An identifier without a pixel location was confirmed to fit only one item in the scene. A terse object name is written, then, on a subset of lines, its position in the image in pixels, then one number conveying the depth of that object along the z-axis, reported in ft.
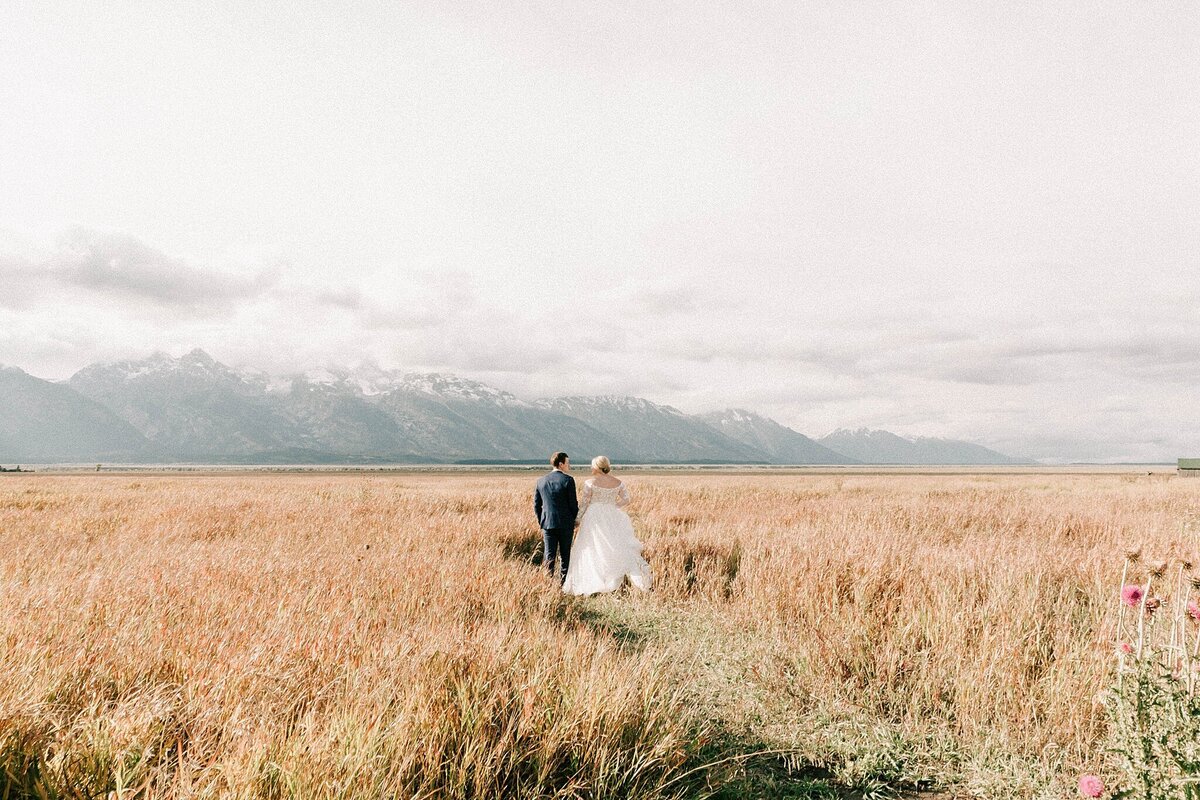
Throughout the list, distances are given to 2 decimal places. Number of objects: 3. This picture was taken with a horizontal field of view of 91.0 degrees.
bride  31.50
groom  33.06
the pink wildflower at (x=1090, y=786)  7.32
